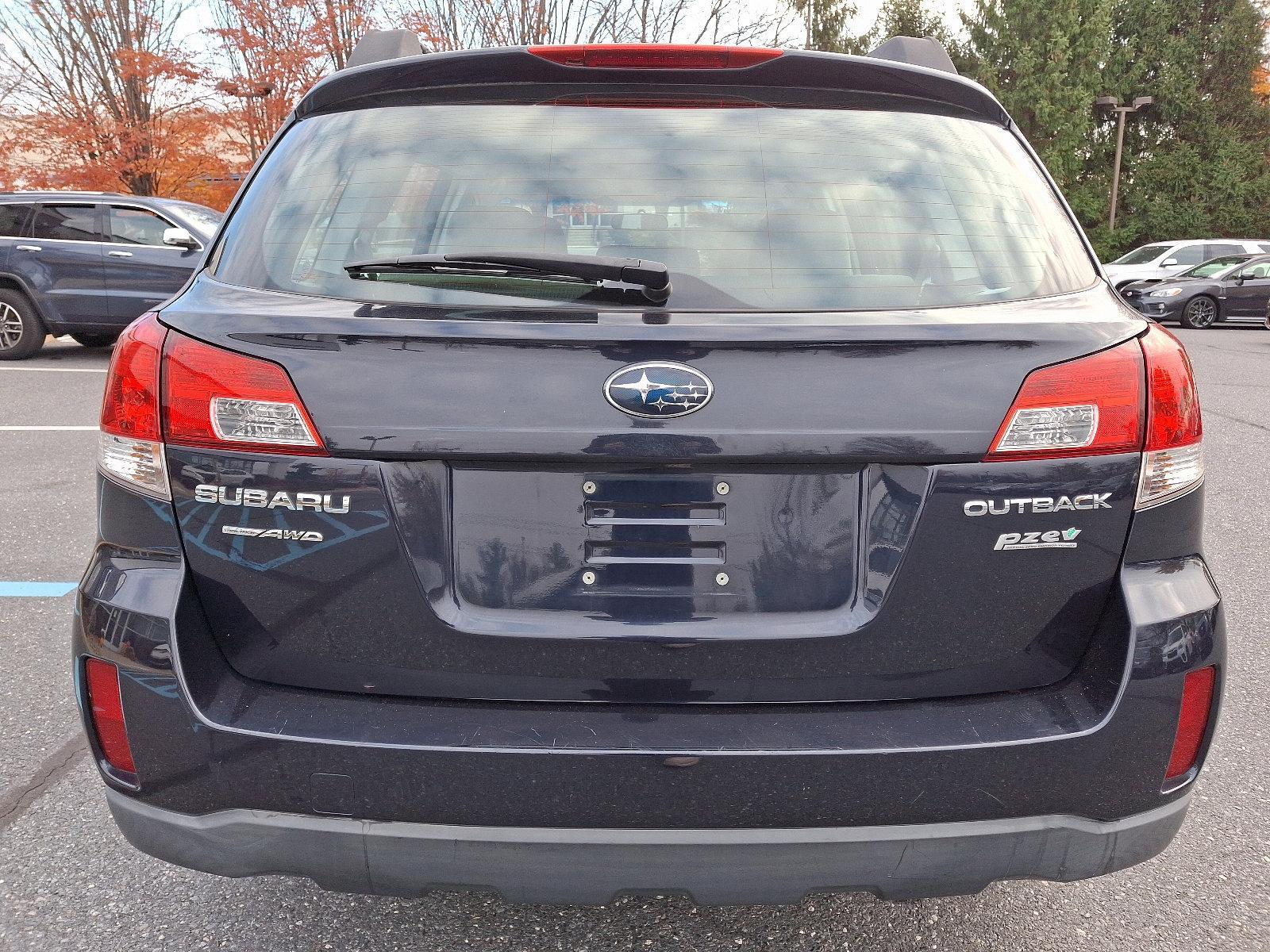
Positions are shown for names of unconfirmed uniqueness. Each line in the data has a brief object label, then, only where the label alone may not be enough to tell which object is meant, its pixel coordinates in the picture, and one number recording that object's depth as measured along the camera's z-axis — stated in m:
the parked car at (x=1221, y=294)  19.42
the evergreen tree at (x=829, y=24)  38.34
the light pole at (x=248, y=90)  18.28
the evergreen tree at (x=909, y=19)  44.94
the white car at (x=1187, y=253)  21.89
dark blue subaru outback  1.63
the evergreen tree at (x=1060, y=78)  41.44
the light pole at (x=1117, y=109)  37.38
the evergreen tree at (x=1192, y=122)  39.81
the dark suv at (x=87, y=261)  11.91
